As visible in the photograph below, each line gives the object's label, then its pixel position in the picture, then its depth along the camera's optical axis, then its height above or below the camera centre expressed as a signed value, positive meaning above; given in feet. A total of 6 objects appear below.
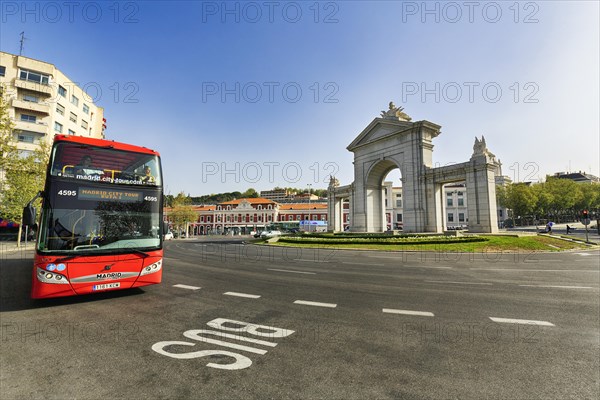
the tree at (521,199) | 185.68 +11.23
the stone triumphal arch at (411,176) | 87.51 +14.64
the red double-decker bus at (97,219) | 20.24 -0.05
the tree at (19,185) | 90.17 +11.75
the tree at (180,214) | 205.46 +3.15
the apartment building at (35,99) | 118.01 +55.00
